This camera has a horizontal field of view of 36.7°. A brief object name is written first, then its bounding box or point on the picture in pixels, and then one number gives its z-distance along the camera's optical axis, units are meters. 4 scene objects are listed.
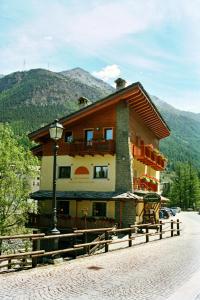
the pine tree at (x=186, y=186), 76.09
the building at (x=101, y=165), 25.06
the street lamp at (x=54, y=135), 12.21
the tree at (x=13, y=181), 19.17
